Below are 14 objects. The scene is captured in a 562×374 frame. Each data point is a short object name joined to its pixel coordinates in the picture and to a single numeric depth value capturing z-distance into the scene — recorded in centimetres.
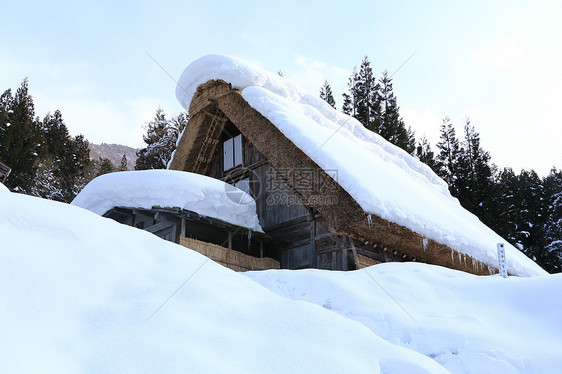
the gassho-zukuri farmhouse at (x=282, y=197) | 861
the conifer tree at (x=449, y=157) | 2502
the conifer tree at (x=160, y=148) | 2418
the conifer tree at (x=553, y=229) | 2077
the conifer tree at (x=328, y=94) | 2853
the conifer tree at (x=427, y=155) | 2591
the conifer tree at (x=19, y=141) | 2191
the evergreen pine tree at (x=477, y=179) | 2250
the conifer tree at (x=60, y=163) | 2311
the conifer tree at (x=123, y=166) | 2914
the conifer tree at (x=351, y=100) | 2759
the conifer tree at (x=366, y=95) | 2660
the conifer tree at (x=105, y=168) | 2722
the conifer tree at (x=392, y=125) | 2506
